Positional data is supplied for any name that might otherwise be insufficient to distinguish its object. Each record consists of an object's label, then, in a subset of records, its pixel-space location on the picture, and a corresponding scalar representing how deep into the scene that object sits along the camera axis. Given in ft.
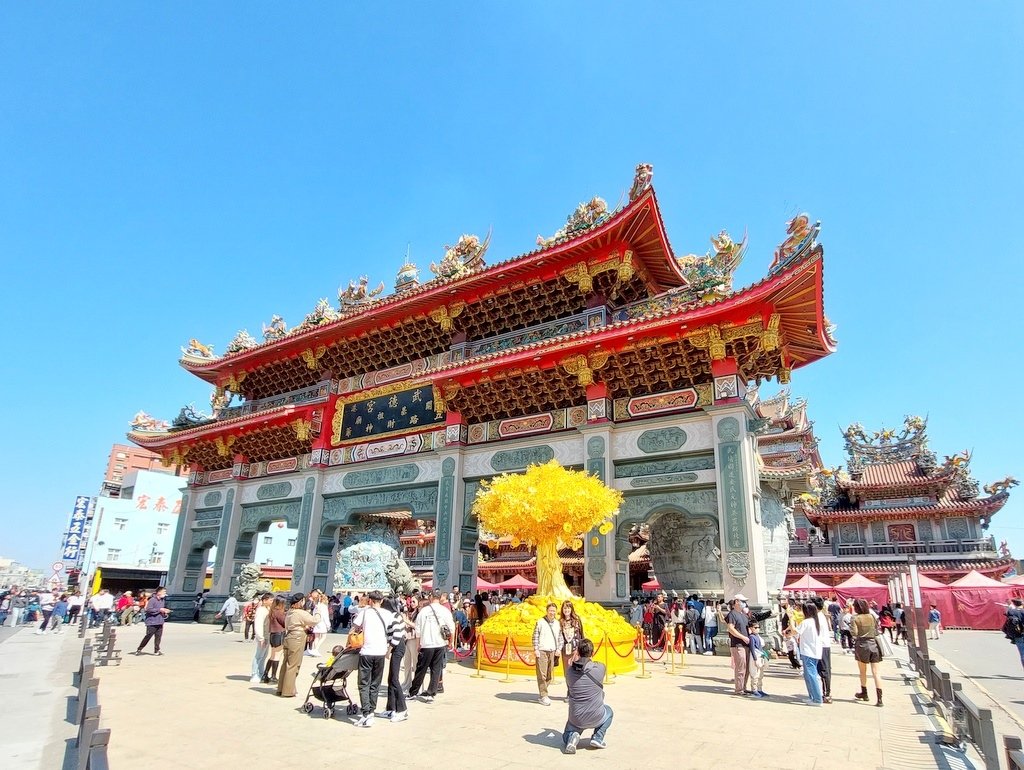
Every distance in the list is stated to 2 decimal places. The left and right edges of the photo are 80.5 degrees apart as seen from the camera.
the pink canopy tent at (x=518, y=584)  104.28
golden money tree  38.24
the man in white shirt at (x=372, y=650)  22.39
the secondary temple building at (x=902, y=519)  104.06
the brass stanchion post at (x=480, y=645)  35.81
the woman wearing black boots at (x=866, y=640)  27.04
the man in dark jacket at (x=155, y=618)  41.39
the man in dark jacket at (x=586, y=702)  19.15
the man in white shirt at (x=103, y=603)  71.26
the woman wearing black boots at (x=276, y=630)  29.63
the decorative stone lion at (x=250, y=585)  69.15
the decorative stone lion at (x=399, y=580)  72.13
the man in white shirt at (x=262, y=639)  31.12
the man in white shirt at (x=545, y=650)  27.02
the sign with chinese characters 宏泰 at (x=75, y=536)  142.82
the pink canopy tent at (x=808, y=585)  97.35
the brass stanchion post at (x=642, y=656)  34.89
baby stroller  23.76
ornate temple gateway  45.80
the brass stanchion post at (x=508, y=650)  35.12
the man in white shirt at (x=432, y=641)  26.32
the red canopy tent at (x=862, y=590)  98.07
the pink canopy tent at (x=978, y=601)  90.43
